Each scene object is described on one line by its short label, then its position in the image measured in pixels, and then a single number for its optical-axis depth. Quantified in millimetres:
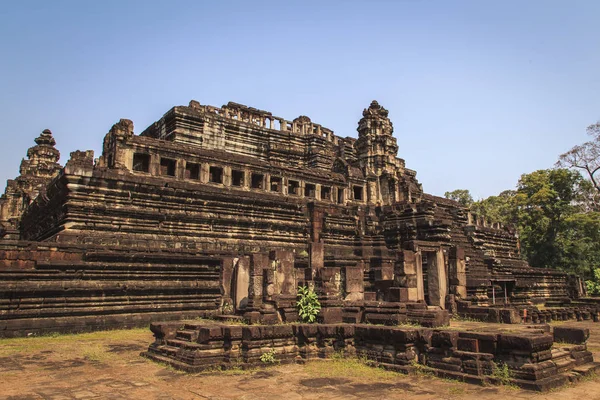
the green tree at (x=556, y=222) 41156
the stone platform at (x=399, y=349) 8172
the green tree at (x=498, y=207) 50822
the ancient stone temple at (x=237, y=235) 14195
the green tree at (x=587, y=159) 45469
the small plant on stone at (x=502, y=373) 8031
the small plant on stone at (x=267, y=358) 10203
